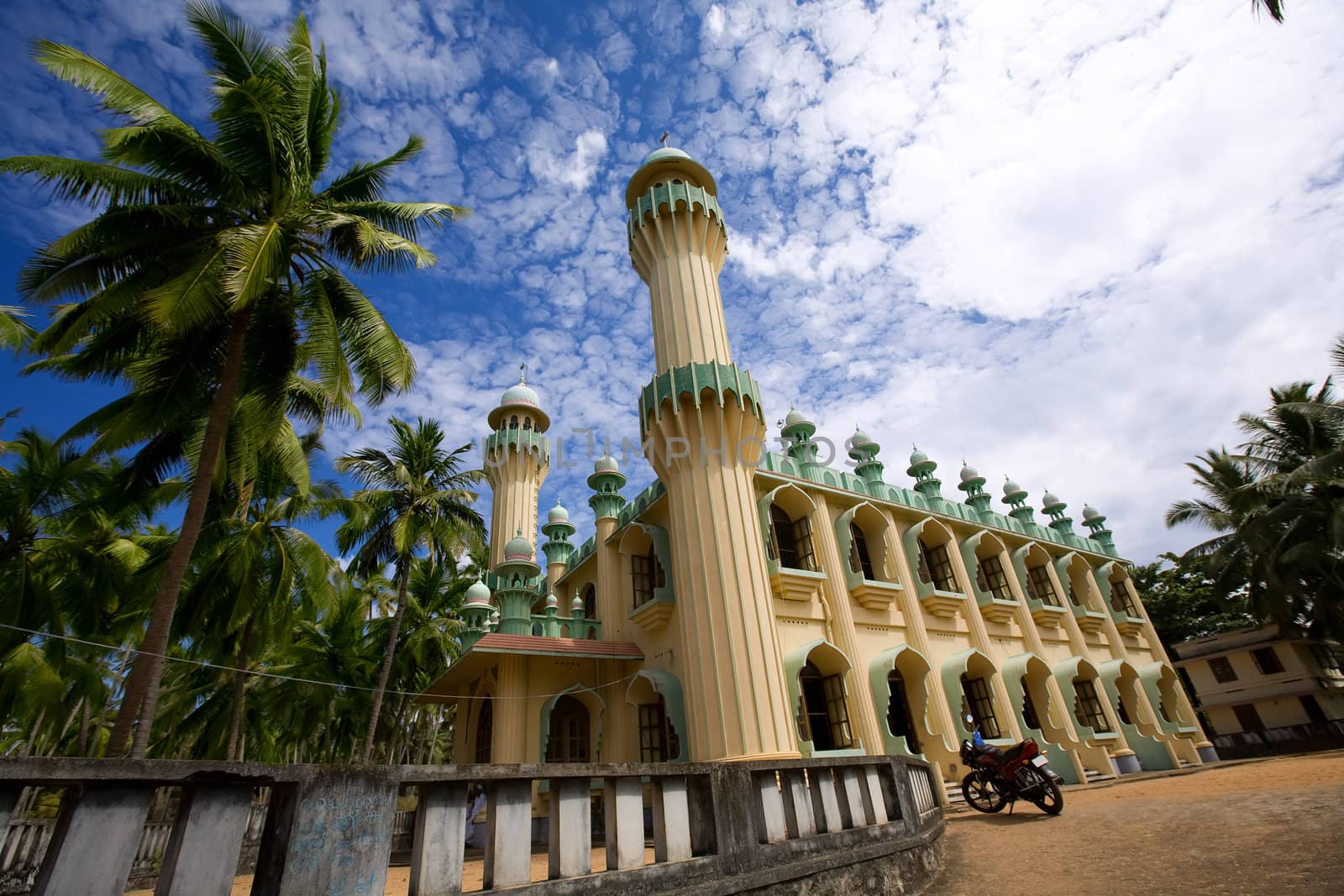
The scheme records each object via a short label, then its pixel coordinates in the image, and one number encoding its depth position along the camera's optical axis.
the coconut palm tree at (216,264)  9.38
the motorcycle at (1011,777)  9.41
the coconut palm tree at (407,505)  18.34
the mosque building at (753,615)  12.42
